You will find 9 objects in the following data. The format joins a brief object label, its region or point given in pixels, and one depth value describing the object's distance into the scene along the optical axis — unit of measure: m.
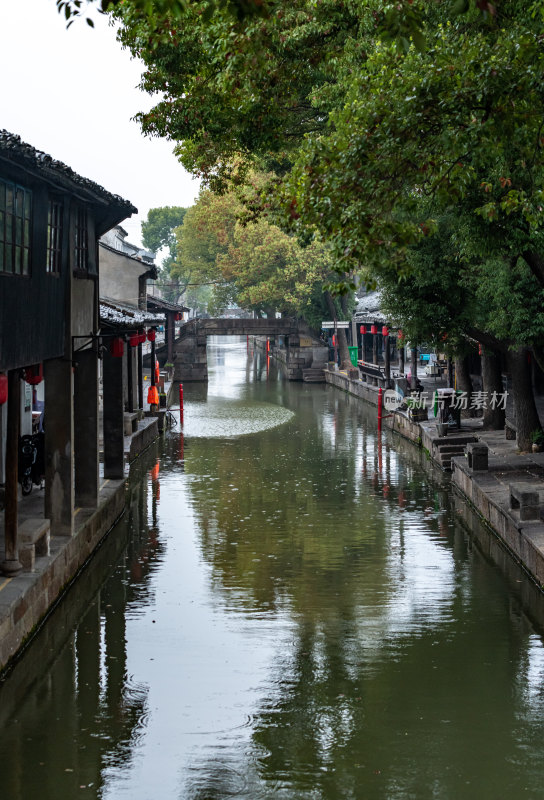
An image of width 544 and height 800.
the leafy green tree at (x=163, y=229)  113.81
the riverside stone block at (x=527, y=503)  16.22
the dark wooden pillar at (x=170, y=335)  55.50
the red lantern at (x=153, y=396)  35.47
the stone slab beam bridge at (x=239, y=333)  57.62
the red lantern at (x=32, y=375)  18.27
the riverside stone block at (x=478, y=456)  21.31
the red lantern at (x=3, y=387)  11.30
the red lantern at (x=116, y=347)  19.47
